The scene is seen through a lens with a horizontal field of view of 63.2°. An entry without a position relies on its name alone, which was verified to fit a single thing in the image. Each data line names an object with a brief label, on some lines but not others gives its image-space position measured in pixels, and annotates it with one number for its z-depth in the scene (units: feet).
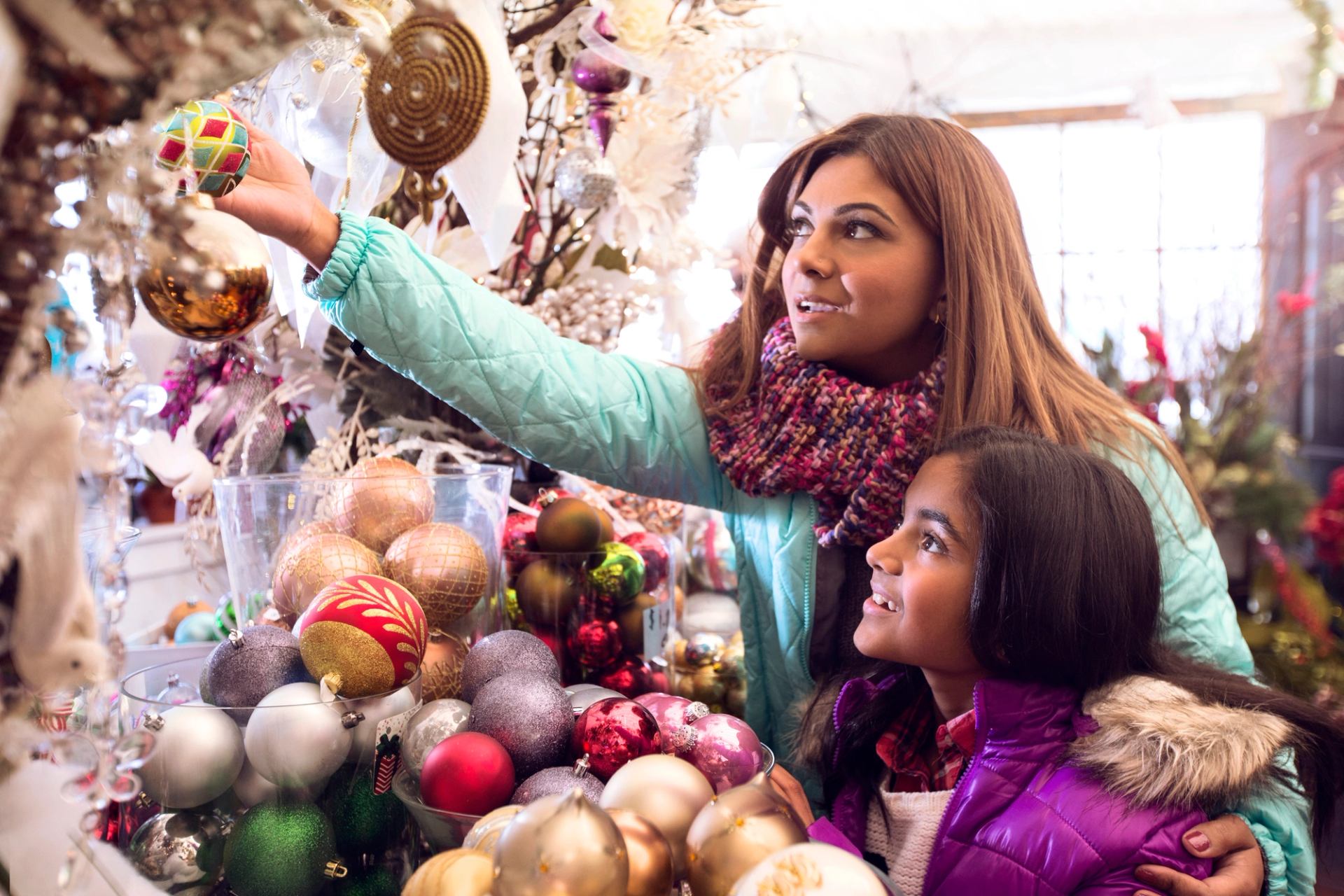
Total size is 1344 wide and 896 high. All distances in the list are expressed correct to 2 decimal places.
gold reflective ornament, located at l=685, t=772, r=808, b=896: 1.75
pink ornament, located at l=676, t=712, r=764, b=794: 2.38
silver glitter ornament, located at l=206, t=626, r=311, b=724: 2.34
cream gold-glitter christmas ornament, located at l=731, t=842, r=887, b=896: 1.62
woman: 3.54
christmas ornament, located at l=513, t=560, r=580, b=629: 3.49
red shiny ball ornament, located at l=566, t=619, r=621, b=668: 3.45
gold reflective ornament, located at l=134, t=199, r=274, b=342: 1.83
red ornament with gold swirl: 2.31
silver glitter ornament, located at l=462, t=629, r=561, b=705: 2.64
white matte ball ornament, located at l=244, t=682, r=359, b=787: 2.15
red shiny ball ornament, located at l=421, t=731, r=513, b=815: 2.22
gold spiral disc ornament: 2.26
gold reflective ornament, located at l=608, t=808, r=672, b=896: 1.73
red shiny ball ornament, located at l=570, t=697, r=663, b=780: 2.33
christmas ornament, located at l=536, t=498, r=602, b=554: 3.48
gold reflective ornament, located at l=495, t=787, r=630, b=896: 1.58
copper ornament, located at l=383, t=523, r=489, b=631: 2.87
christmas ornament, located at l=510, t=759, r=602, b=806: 2.24
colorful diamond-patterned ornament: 2.06
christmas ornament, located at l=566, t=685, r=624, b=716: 2.62
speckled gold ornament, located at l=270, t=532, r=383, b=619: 2.77
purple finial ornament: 3.79
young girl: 2.69
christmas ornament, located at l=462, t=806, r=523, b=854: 1.93
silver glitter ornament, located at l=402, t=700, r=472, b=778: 2.36
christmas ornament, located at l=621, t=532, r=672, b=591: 3.70
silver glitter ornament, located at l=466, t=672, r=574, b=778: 2.37
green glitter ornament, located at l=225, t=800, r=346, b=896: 2.10
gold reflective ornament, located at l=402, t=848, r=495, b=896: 1.74
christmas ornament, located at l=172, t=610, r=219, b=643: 4.35
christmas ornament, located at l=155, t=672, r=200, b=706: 2.56
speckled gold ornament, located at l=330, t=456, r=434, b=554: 2.99
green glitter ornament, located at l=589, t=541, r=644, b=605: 3.50
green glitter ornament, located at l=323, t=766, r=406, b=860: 2.23
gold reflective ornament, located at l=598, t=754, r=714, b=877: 1.94
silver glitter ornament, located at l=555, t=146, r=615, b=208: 3.97
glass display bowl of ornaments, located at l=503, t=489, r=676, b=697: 3.48
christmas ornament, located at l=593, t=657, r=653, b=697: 3.47
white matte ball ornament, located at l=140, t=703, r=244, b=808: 2.13
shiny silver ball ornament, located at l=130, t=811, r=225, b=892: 2.11
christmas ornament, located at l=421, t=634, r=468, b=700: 2.81
